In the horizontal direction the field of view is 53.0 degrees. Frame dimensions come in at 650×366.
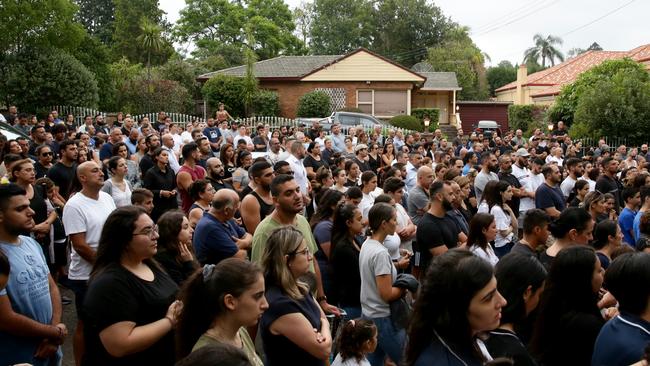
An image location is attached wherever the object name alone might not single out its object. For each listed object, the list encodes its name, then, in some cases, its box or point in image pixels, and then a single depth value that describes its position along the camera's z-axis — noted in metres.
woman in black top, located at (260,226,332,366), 3.96
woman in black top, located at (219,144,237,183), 11.09
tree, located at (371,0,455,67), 74.31
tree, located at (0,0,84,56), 27.19
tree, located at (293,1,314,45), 81.62
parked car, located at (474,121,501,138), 39.80
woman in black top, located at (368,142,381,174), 15.05
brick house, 38.41
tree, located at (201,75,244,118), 35.31
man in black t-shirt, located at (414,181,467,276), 6.64
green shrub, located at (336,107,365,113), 36.31
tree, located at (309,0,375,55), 76.06
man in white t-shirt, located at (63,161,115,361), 5.92
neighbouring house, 53.66
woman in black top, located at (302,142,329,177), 12.85
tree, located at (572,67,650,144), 25.81
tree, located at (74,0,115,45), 77.69
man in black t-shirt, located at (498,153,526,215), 11.12
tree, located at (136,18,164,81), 42.62
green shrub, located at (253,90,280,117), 36.34
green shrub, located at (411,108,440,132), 39.52
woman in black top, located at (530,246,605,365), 3.96
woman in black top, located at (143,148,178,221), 8.91
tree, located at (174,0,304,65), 60.56
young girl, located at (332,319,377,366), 4.92
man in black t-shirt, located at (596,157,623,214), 11.52
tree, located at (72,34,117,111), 32.78
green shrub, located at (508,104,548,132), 42.87
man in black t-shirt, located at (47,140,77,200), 8.84
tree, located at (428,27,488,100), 61.66
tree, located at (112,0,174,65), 64.69
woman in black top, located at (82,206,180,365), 3.68
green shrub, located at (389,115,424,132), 34.91
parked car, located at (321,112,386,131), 28.23
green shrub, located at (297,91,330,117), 36.19
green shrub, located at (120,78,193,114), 35.84
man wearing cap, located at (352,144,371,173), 13.29
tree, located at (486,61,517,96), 80.38
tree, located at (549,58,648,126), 30.69
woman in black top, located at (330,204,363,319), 6.00
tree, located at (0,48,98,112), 26.67
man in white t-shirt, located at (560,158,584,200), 11.38
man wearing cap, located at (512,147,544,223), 11.05
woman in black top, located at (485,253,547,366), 3.53
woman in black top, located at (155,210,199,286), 4.95
